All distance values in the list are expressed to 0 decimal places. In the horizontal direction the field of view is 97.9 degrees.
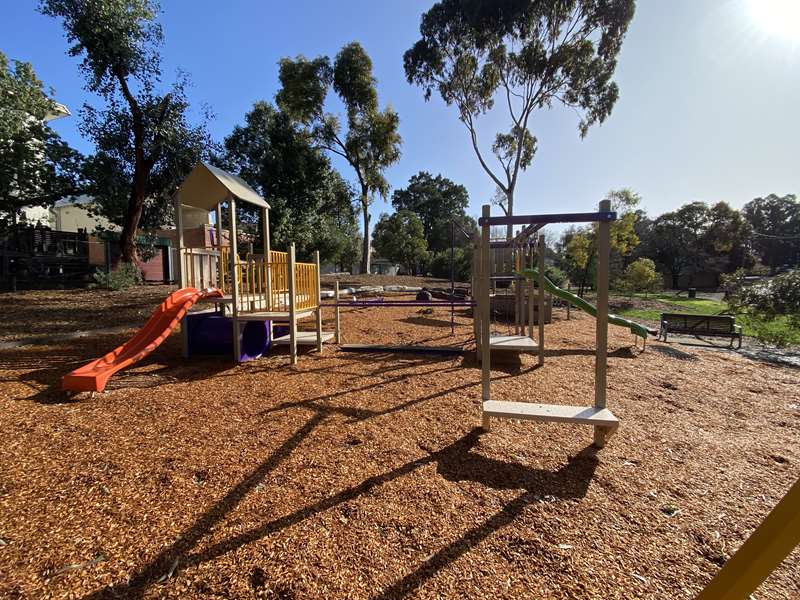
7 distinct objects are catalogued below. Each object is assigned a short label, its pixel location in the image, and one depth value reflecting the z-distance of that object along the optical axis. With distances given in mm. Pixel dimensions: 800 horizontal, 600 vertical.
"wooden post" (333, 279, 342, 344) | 7409
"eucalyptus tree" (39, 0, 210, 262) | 10344
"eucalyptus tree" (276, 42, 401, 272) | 19797
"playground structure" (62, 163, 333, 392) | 5762
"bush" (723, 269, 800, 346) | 8938
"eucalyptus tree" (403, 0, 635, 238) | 16688
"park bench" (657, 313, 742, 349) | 8680
